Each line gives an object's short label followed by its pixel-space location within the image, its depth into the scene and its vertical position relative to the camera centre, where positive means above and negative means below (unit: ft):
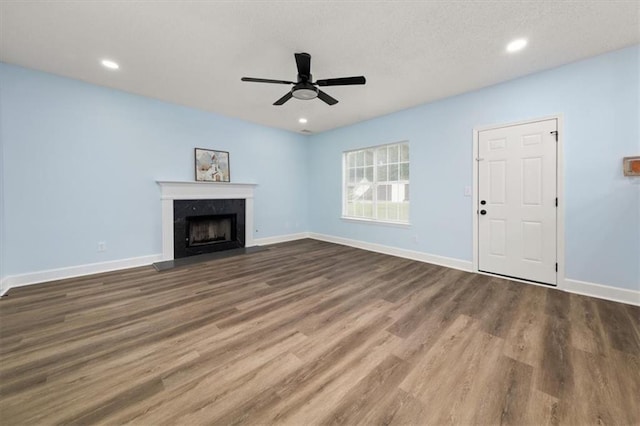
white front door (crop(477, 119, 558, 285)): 10.07 +0.48
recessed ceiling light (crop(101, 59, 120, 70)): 9.60 +6.04
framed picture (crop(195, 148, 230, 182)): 15.26 +3.04
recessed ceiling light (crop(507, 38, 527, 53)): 8.18 +5.82
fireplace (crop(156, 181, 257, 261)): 13.85 +0.89
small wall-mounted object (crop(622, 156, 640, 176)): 8.26 +1.59
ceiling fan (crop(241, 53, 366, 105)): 8.20 +4.64
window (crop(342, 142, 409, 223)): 15.43 +1.98
